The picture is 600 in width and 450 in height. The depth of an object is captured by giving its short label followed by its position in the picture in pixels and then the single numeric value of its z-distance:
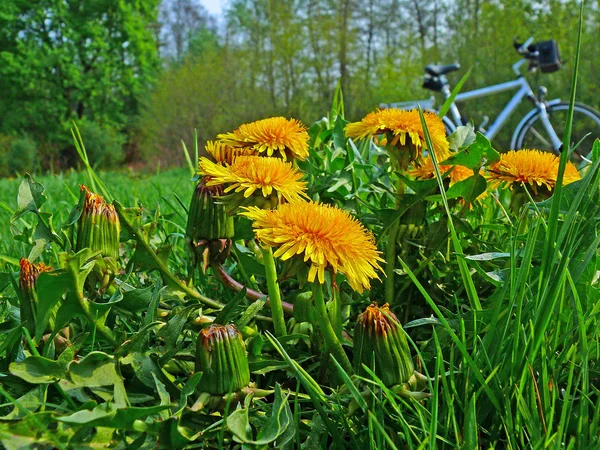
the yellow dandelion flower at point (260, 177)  0.20
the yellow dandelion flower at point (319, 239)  0.17
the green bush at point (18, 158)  3.87
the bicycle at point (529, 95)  1.87
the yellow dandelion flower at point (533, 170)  0.23
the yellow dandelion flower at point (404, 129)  0.24
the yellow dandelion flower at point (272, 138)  0.24
